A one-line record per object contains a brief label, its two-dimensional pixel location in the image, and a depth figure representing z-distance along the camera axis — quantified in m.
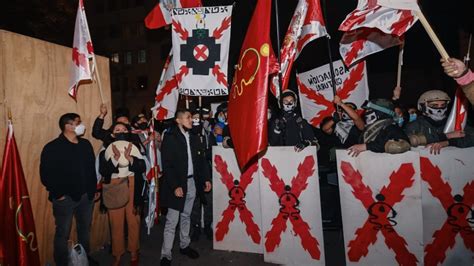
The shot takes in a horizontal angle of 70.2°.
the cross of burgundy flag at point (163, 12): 5.67
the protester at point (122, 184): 4.56
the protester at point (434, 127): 3.93
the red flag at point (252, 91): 3.39
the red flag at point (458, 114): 4.19
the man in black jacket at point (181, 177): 4.55
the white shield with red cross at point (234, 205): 4.80
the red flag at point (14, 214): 3.92
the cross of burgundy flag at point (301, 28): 4.73
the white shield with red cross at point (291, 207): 4.25
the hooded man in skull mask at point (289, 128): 4.94
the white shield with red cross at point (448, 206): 3.67
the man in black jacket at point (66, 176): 4.19
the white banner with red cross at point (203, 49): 5.23
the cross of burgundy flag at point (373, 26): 3.48
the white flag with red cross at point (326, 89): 6.54
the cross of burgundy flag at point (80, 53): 4.77
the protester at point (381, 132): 3.79
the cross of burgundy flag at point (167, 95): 5.96
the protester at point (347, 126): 4.89
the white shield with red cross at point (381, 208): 3.76
